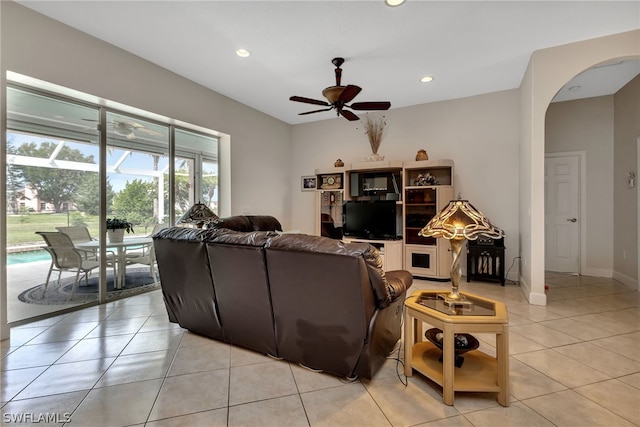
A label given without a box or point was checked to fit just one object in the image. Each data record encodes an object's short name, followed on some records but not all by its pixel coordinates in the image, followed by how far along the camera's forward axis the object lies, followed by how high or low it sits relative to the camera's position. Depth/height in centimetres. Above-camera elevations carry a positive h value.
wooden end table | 168 -84
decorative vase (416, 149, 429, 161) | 492 +98
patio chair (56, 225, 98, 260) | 329 -25
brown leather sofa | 181 -58
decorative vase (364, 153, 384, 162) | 525 +100
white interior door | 503 -3
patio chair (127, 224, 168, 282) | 396 -63
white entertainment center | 471 +19
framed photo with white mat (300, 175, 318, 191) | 644 +67
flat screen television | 505 -12
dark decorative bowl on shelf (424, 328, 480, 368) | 185 -86
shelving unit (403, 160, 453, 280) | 466 +4
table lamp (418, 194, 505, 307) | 186 -11
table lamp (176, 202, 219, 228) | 365 -4
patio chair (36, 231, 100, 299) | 318 -51
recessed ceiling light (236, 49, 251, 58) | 345 +195
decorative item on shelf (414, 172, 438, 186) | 482 +55
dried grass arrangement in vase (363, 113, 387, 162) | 532 +154
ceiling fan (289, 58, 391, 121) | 315 +131
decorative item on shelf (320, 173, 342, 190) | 575 +62
